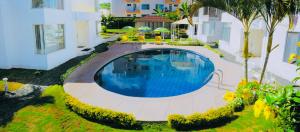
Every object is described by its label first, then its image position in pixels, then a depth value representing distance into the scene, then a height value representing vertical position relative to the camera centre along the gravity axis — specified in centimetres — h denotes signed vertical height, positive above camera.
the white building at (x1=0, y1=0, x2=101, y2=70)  1753 +54
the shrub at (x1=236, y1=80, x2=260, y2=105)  484 -103
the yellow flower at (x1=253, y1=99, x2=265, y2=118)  383 -107
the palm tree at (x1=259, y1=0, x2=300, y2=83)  840 +107
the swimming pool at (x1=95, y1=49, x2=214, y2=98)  1606 -283
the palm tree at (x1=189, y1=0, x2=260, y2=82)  995 +130
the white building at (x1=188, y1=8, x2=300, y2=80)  1580 -3
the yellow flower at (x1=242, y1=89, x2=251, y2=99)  491 -110
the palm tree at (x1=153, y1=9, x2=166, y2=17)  6280 +718
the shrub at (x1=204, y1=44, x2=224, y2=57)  2538 -128
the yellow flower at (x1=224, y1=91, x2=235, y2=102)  495 -117
